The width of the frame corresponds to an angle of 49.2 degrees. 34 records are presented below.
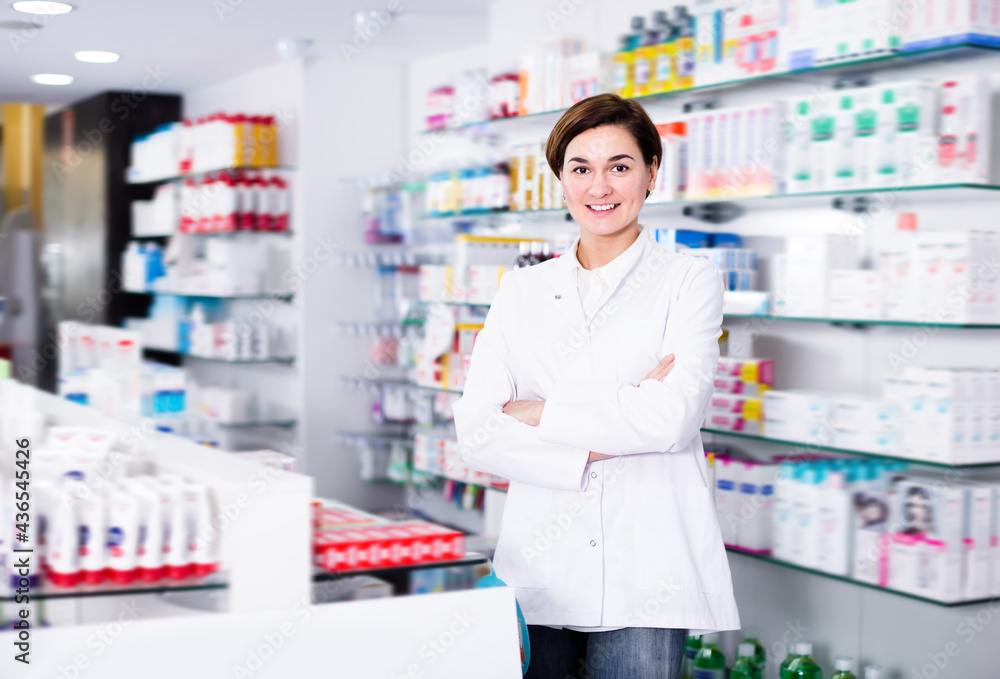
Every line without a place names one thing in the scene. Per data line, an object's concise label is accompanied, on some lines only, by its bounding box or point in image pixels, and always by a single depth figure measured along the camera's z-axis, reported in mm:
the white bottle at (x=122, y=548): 1943
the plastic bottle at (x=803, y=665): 3568
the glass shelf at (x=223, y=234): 7078
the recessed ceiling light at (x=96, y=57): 6477
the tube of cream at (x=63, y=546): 1922
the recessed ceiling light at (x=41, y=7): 5020
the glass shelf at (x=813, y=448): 3049
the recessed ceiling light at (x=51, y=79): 7279
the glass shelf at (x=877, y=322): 3038
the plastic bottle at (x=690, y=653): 4027
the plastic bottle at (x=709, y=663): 3926
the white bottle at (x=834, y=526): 3266
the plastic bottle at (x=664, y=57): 3953
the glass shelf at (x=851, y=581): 3037
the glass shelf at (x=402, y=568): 2020
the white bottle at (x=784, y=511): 3422
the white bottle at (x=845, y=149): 3277
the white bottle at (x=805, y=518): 3352
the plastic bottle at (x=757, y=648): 3772
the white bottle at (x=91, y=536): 1935
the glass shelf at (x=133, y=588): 1896
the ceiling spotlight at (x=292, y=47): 5980
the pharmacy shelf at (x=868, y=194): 3131
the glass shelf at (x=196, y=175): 6652
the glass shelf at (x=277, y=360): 6676
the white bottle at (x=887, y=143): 3160
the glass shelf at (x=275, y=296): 6648
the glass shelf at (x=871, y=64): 3104
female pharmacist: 2117
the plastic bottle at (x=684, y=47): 3891
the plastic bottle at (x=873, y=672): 3350
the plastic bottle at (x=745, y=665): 3707
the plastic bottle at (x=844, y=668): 3436
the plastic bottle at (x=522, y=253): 4505
